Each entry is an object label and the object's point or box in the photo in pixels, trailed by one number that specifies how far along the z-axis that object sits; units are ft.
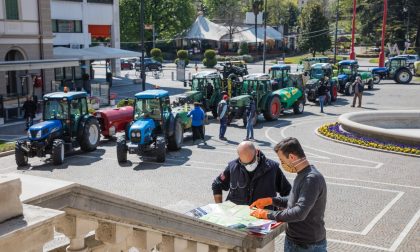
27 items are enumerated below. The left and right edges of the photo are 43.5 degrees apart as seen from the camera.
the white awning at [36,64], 84.91
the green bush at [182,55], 213.66
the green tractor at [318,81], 101.45
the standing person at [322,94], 90.48
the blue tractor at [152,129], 54.08
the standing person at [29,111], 75.02
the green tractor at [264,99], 77.61
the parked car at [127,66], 203.31
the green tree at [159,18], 231.50
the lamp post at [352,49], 161.88
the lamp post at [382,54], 153.38
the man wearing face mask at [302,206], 15.57
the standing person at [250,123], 65.77
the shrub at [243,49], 248.73
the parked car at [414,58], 188.18
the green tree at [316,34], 228.84
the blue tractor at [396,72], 136.87
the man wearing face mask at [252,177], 19.25
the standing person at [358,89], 92.56
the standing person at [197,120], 64.18
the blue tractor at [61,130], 53.93
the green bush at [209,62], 204.64
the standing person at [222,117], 66.28
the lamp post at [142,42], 88.86
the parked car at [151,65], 186.29
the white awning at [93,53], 121.90
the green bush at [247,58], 233.14
